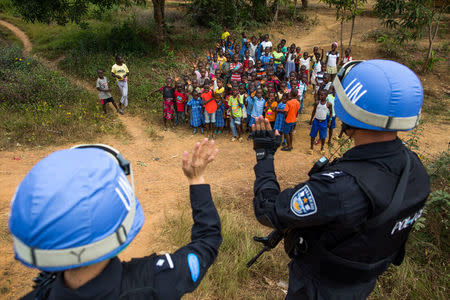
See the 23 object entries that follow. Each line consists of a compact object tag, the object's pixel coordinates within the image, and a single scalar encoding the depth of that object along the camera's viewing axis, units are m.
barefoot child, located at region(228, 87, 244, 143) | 7.78
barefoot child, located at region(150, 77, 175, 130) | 8.30
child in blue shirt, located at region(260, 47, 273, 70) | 10.04
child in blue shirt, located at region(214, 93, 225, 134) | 8.20
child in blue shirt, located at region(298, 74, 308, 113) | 8.61
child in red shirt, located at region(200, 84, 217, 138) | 8.12
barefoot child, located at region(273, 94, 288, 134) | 7.38
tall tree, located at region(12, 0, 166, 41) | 9.85
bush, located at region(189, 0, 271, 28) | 15.70
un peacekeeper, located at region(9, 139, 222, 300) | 0.95
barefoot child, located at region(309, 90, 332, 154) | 7.00
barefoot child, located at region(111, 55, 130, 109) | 9.05
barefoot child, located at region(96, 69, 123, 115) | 8.55
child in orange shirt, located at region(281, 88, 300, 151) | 7.29
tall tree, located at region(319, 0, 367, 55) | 12.58
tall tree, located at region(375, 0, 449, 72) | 11.53
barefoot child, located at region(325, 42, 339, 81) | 10.36
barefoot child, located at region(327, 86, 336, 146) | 7.20
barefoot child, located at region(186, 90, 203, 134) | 8.16
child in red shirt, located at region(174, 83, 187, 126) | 8.32
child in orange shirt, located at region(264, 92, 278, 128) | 7.49
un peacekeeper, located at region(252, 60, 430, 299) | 1.44
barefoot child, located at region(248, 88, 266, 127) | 7.55
